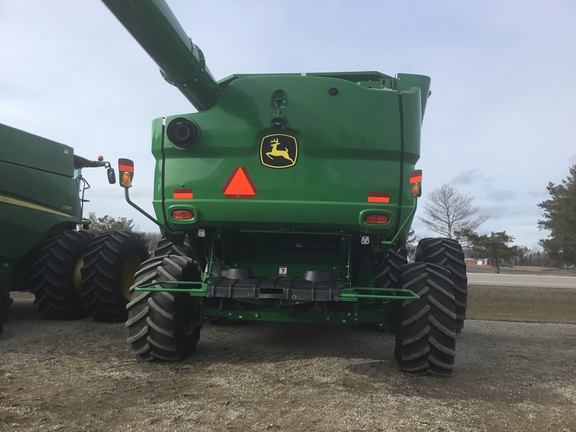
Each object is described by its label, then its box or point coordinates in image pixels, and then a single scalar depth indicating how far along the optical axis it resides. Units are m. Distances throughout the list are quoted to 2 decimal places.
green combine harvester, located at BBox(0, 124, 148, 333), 6.39
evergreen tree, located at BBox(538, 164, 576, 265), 34.69
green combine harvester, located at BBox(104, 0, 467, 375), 4.12
